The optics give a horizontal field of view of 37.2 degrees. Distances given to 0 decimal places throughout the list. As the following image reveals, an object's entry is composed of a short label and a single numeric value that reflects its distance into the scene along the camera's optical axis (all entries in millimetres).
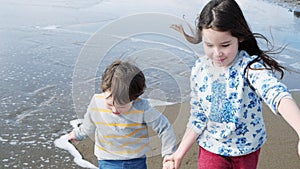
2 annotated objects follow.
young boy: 2613
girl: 2377
